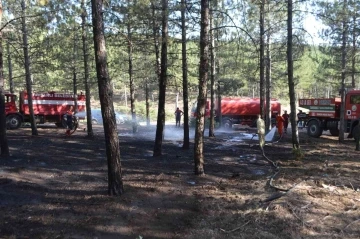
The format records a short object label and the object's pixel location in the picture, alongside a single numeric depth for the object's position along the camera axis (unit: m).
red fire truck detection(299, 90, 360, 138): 18.97
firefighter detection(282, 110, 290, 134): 22.68
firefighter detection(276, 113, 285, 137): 19.52
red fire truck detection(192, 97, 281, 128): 31.25
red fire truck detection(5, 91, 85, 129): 26.27
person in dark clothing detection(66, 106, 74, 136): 22.31
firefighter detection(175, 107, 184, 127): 29.75
